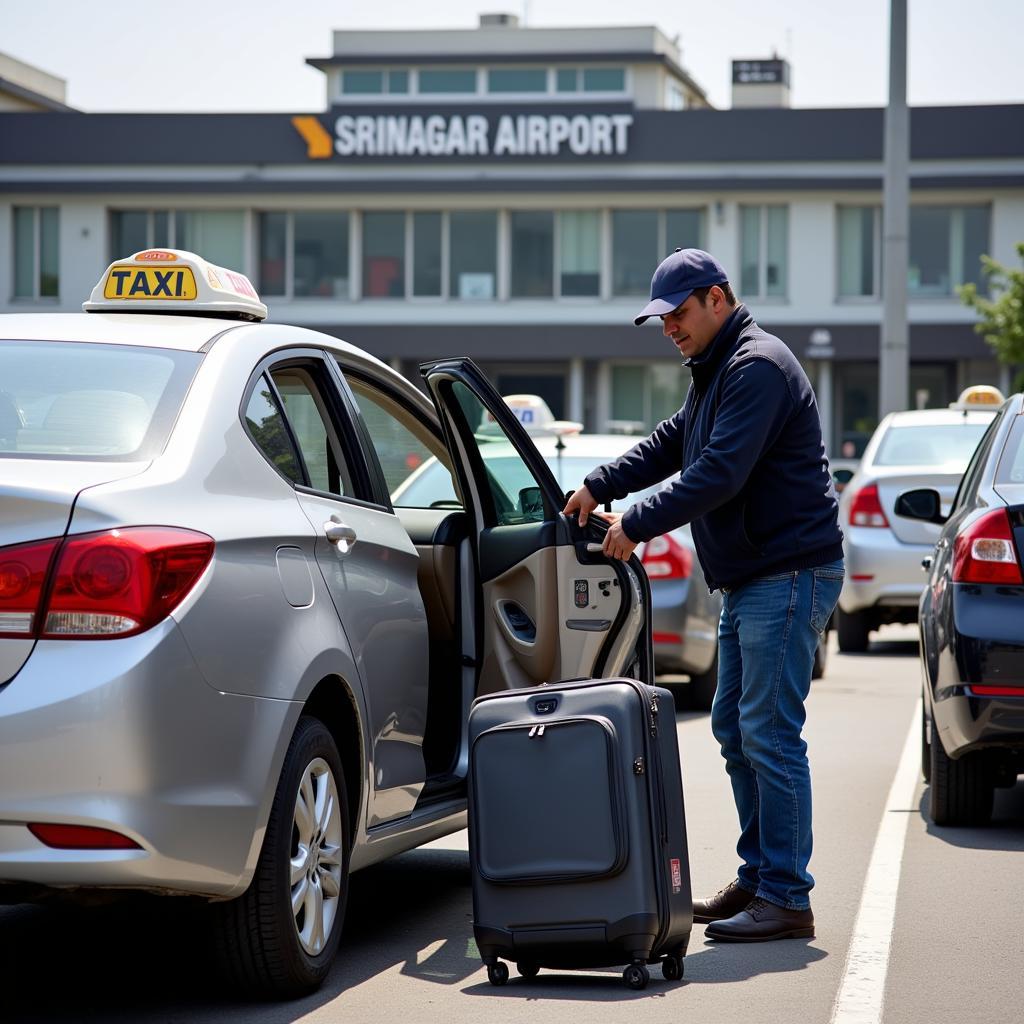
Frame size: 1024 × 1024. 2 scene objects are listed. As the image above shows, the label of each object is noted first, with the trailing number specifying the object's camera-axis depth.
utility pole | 21.02
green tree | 35.28
